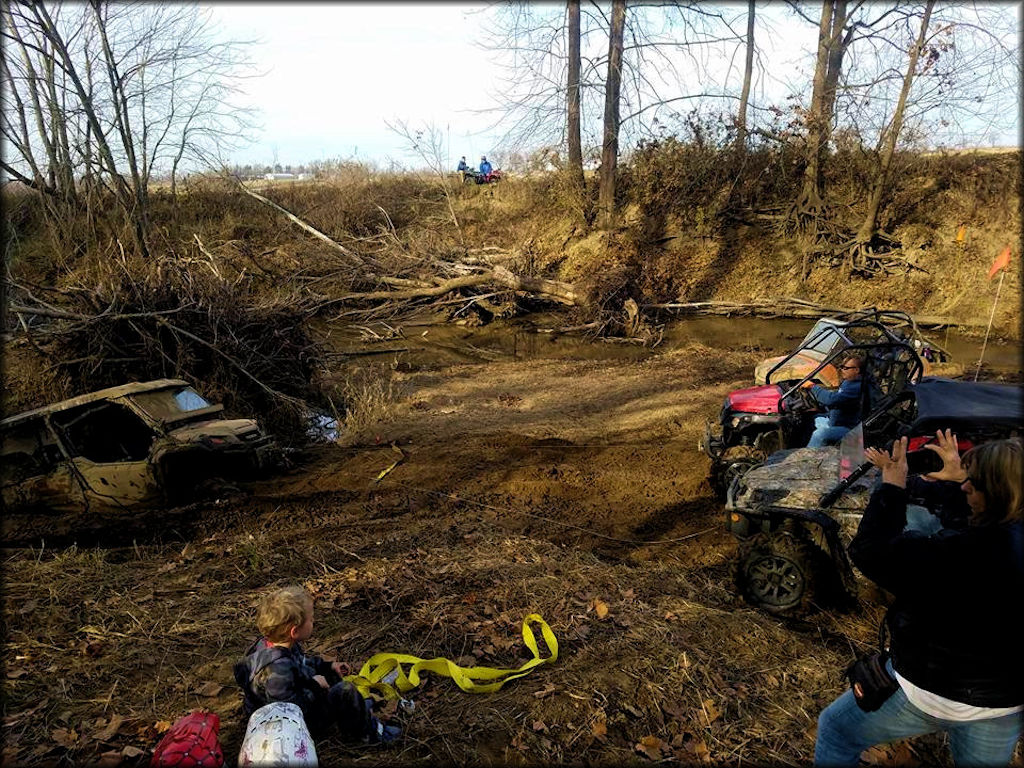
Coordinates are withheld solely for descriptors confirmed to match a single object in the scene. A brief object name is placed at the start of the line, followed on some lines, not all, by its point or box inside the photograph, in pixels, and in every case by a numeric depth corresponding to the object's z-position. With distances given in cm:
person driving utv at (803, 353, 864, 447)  676
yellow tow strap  379
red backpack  277
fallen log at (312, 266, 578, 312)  1992
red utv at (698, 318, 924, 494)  710
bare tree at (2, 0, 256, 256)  1928
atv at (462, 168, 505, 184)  2905
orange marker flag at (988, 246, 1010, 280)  917
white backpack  275
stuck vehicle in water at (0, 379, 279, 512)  761
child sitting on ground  309
